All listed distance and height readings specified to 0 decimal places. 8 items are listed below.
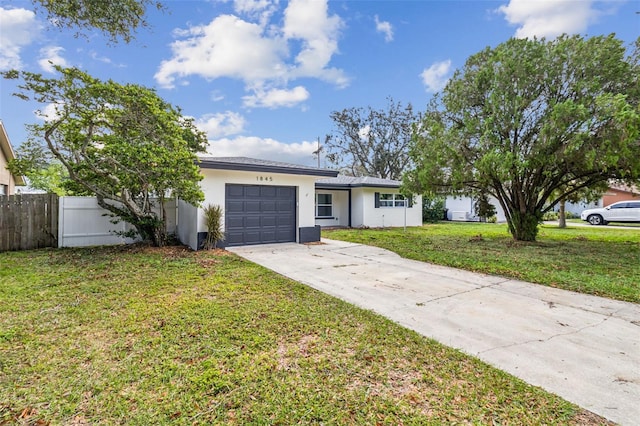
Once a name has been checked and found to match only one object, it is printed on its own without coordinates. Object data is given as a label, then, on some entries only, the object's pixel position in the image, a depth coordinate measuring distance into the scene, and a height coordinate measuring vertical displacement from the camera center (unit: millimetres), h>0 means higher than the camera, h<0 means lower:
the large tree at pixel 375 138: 32000 +8242
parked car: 20281 +201
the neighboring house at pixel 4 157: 11727 +2431
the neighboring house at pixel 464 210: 24469 +523
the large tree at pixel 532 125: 8453 +2772
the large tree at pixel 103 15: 4816 +3219
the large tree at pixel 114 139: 7031 +2011
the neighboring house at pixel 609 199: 28625 +1590
